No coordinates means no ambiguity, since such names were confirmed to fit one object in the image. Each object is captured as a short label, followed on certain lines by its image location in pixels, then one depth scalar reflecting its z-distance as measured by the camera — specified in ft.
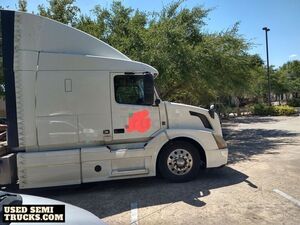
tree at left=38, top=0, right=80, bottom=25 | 31.03
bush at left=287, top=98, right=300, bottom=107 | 85.88
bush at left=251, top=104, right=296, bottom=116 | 66.50
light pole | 70.40
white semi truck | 14.09
